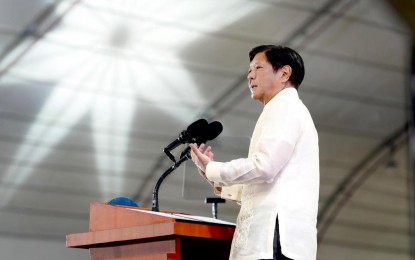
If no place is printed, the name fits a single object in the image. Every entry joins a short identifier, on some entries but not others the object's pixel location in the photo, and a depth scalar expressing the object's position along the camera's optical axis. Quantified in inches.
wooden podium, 183.3
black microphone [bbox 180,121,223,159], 196.7
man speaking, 175.5
